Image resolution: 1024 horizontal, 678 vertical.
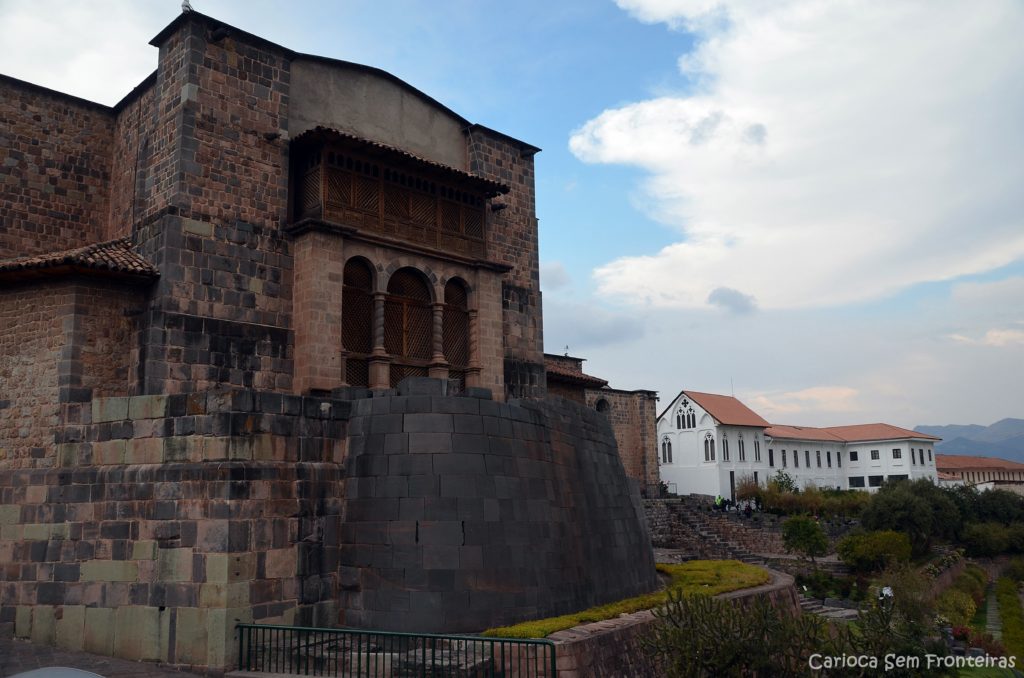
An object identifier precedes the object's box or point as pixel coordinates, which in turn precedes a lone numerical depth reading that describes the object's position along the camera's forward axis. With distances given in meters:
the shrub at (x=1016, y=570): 47.62
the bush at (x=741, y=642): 9.47
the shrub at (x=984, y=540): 49.25
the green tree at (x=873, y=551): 37.81
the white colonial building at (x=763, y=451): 62.62
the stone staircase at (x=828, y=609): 29.31
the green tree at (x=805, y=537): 39.59
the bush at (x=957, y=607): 31.65
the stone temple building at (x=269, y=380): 13.00
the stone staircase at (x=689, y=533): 41.66
